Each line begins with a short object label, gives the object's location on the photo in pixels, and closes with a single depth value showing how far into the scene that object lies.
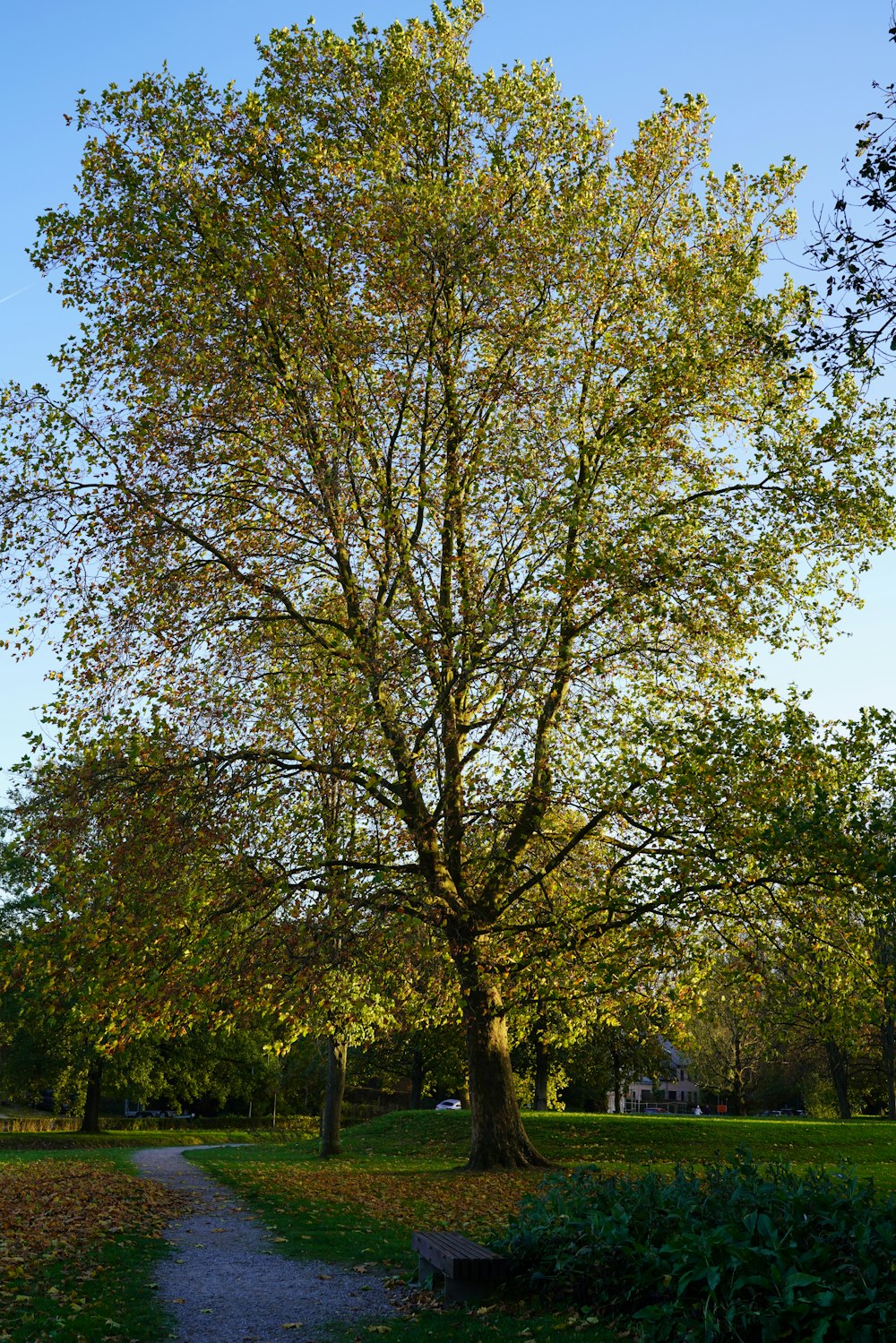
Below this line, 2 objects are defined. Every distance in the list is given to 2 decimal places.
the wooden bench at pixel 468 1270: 8.73
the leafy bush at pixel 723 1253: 6.34
